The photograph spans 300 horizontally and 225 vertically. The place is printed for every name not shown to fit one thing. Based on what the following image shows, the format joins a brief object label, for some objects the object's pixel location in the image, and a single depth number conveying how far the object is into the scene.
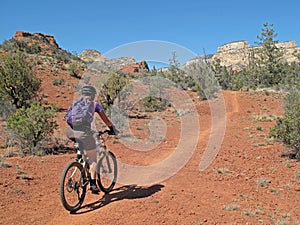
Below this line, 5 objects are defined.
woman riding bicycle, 4.64
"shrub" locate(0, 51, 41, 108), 15.39
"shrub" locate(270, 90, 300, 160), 8.34
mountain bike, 4.47
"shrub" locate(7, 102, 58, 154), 8.84
